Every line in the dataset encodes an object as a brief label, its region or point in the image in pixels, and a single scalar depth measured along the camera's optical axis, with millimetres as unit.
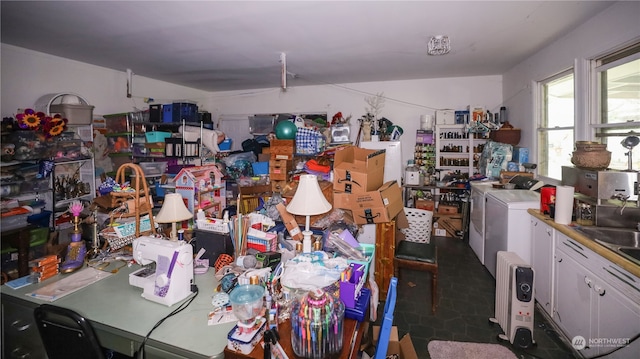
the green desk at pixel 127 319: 1239
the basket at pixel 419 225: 4102
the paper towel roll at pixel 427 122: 5168
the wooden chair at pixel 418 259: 2711
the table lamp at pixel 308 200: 1957
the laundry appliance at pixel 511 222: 2846
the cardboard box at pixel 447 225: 4812
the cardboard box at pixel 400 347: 1812
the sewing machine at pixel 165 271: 1494
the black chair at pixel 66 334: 1239
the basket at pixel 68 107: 3605
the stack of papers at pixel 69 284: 1558
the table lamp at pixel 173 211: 1952
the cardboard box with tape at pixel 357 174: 3084
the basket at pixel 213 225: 1958
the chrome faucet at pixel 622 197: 2062
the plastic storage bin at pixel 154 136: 4629
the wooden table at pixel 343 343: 1143
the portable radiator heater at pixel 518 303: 2205
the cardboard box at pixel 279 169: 4223
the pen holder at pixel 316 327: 1092
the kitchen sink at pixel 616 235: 2014
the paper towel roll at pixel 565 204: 2289
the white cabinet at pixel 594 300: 1603
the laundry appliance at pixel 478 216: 3711
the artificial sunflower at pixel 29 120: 3076
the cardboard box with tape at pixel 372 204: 2979
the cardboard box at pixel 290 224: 2143
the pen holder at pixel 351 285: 1396
